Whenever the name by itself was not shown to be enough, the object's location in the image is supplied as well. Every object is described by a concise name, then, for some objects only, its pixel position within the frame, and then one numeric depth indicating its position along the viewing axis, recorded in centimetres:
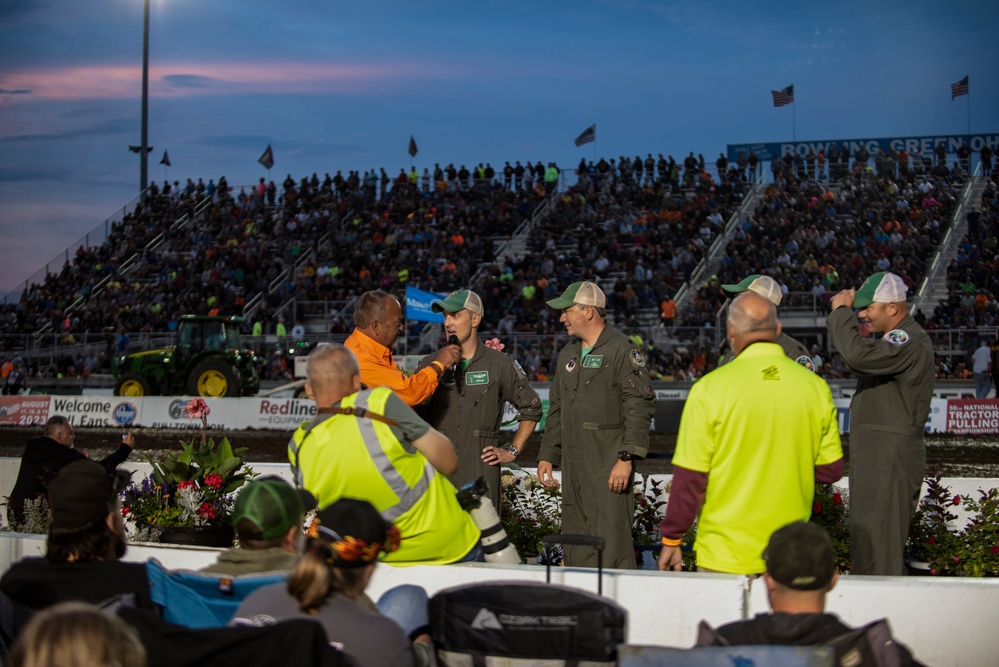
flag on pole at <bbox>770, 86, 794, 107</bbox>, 4338
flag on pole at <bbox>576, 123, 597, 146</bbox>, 4356
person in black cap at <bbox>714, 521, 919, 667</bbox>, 309
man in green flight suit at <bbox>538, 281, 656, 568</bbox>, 608
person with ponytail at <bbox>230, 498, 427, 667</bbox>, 304
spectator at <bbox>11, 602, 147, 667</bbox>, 221
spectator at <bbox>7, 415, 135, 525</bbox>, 734
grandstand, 2770
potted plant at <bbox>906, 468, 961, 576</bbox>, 629
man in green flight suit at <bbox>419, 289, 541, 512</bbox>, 647
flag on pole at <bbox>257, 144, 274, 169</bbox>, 4581
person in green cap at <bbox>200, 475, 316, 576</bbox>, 346
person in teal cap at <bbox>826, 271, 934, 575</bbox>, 531
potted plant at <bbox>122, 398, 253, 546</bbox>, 690
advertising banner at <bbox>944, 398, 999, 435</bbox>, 1969
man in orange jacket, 588
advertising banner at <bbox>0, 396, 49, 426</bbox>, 2388
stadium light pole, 3966
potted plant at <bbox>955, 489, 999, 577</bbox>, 617
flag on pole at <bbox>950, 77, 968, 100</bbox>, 4197
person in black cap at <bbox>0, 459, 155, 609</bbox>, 348
